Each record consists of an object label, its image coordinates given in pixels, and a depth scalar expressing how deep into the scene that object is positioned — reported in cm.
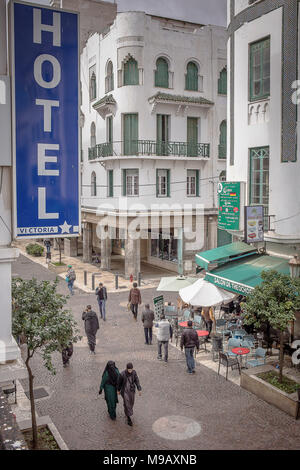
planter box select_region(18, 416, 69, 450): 884
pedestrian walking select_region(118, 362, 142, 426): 1010
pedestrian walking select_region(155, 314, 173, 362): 1388
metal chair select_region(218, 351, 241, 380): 1251
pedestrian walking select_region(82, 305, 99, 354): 1441
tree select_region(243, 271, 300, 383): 1115
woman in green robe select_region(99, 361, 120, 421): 1029
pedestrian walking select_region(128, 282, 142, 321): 1835
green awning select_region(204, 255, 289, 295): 1456
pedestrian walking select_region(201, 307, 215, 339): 1588
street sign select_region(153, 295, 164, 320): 1755
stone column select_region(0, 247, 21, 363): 797
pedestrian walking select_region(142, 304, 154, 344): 1521
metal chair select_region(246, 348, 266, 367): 1294
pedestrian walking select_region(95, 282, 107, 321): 1842
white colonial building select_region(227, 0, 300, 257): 1452
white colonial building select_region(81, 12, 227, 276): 2703
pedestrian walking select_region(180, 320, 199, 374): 1285
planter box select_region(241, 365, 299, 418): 1053
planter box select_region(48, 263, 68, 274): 3070
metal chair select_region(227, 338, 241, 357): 1388
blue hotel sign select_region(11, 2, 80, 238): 749
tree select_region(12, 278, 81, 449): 870
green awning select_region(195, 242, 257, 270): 1720
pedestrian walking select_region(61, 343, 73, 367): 1342
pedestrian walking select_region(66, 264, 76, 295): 2289
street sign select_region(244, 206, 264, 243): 1521
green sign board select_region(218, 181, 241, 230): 1689
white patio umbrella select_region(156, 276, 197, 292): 1753
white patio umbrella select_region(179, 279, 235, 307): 1513
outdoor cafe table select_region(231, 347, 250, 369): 1290
